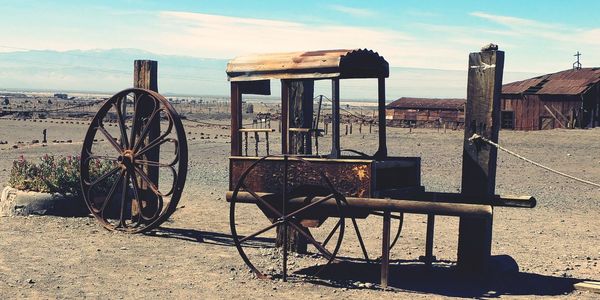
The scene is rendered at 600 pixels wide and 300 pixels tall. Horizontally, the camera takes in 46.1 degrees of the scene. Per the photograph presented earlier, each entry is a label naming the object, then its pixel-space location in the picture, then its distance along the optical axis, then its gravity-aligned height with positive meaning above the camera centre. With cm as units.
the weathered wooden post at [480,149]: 870 -61
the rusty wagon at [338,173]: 840 -93
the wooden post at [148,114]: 1280 -30
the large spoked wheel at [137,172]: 1170 -132
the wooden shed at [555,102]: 4178 -9
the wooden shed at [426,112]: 5378 -100
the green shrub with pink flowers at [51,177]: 1362 -155
